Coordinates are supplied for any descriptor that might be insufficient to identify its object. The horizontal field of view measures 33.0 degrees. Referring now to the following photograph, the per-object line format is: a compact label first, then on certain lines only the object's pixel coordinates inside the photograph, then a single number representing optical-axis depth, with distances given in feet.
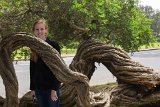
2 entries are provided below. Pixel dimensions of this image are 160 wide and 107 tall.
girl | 9.12
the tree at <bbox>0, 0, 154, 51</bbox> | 15.78
